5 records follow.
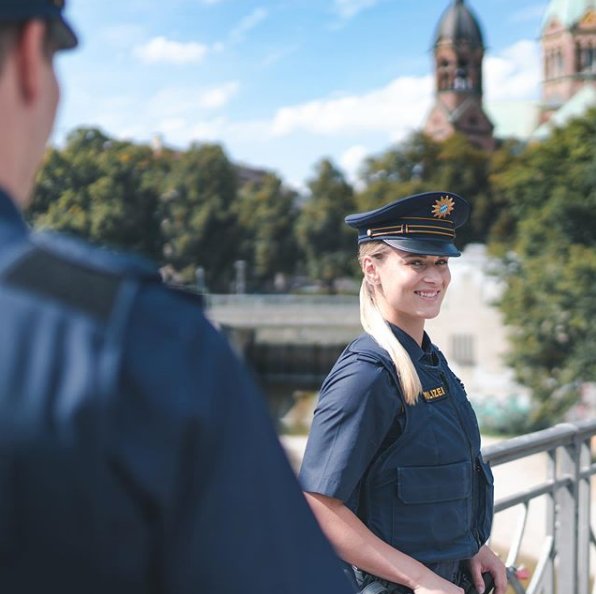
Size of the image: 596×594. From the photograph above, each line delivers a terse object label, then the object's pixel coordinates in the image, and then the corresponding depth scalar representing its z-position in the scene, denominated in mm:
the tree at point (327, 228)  47219
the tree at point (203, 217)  47781
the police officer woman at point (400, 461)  2057
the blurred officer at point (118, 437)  670
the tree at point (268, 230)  48906
